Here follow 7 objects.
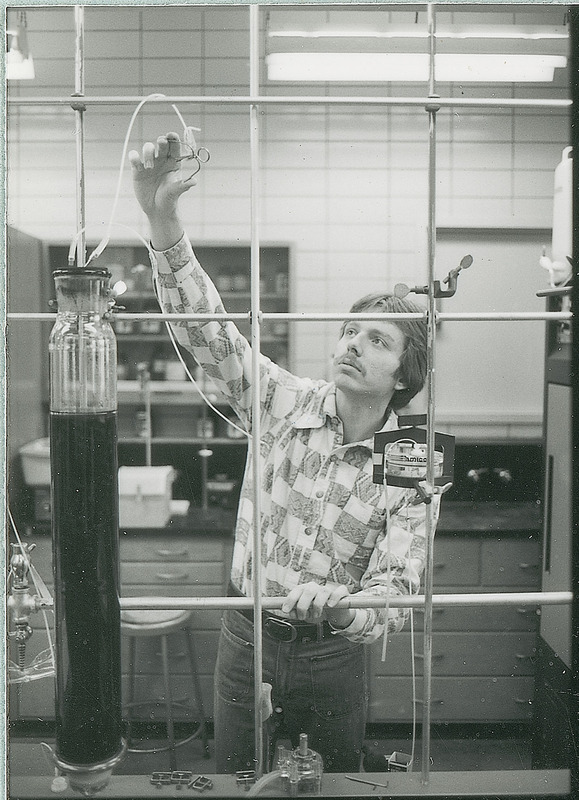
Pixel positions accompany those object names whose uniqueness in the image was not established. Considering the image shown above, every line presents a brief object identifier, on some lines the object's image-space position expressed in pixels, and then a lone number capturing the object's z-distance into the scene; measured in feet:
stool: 6.51
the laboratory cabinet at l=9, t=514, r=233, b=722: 8.02
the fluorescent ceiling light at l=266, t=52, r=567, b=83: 3.88
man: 3.06
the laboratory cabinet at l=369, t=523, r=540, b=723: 7.93
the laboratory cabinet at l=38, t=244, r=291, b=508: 9.27
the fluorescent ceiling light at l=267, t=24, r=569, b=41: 3.03
